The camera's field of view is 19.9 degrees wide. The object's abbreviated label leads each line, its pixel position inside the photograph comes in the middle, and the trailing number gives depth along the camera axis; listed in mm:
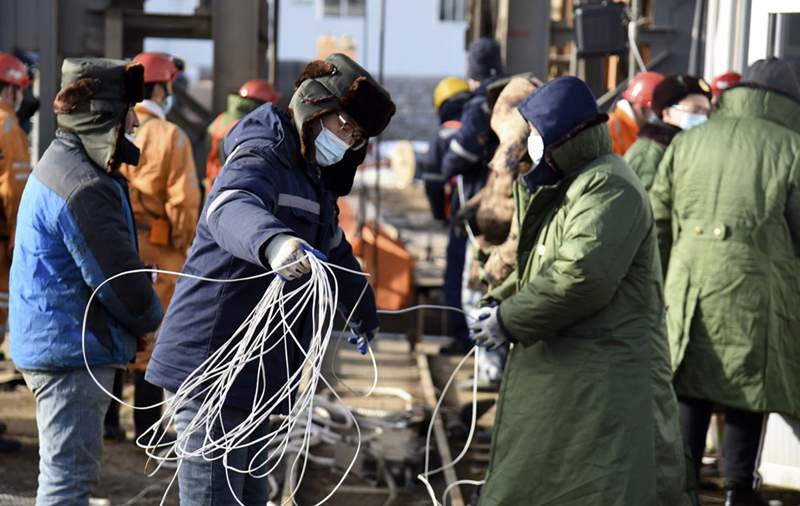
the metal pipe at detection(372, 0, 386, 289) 16831
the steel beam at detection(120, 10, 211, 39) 17824
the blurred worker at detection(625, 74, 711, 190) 10509
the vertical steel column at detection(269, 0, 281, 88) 19840
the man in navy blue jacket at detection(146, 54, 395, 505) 6276
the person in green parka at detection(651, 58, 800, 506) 8919
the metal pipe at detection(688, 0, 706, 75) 16173
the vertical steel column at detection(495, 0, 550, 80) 18798
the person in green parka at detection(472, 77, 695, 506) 6970
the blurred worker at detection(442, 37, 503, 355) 13804
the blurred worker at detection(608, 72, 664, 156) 12728
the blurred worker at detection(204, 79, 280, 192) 14089
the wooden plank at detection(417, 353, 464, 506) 9947
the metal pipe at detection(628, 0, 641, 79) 18365
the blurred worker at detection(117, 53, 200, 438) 11510
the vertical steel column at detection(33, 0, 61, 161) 17147
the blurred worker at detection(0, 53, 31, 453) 12031
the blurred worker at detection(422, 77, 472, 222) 15442
